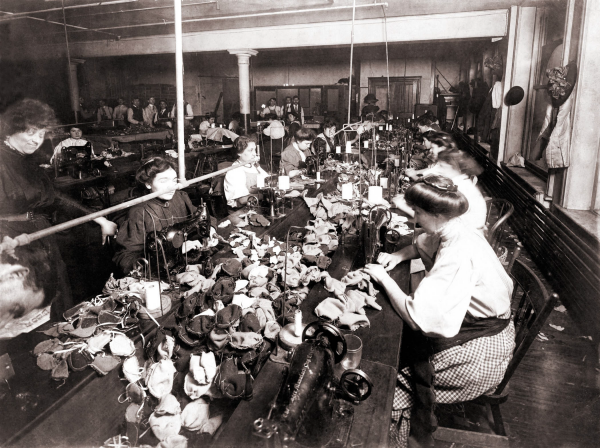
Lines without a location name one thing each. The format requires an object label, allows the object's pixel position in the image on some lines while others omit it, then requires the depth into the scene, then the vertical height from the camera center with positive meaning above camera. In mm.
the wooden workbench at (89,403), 1266 -874
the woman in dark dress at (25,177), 2348 -299
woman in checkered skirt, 1793 -823
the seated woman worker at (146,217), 2604 -612
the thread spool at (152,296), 1865 -741
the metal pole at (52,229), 1291 -320
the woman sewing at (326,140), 7165 -239
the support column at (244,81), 11367 +1226
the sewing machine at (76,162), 5219 -445
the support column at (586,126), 3609 +16
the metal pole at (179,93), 1840 +146
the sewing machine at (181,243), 2186 -632
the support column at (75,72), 14438 +1811
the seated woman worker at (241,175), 4465 -517
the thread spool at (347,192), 3838 -579
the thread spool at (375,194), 3512 -549
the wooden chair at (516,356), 1724 -996
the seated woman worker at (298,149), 6082 -322
